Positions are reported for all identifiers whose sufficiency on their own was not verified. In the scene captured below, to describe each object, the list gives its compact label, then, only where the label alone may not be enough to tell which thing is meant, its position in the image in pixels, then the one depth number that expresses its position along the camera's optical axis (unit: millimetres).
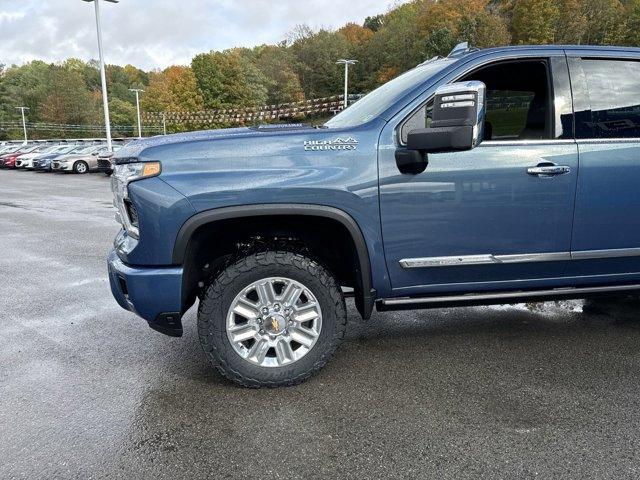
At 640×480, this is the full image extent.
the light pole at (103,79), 23977
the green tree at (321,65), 77375
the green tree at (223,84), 72375
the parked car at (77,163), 24969
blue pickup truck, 2785
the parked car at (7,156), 30780
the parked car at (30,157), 28300
